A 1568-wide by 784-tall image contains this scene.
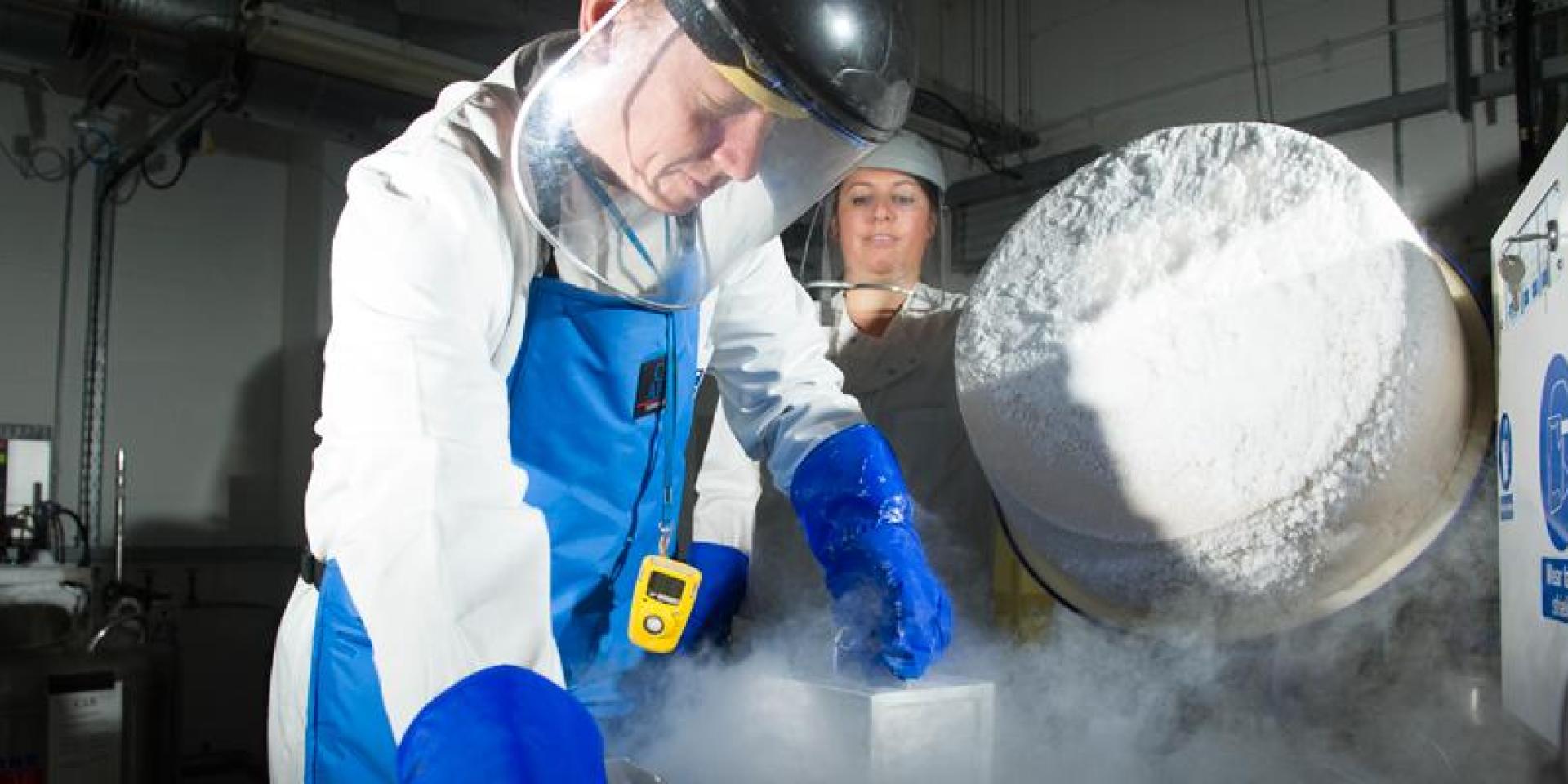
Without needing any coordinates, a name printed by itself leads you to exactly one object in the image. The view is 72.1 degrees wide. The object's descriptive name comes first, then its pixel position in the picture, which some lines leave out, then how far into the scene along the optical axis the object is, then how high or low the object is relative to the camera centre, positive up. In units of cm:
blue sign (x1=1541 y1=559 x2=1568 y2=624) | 83 -13
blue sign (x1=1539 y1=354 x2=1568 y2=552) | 83 -2
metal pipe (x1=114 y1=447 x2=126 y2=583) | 379 -27
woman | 204 +7
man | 85 +5
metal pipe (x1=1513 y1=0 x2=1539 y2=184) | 256 +83
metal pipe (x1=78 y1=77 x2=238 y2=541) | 409 +42
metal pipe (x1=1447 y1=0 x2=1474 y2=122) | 291 +100
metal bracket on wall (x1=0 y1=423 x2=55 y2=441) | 393 +1
